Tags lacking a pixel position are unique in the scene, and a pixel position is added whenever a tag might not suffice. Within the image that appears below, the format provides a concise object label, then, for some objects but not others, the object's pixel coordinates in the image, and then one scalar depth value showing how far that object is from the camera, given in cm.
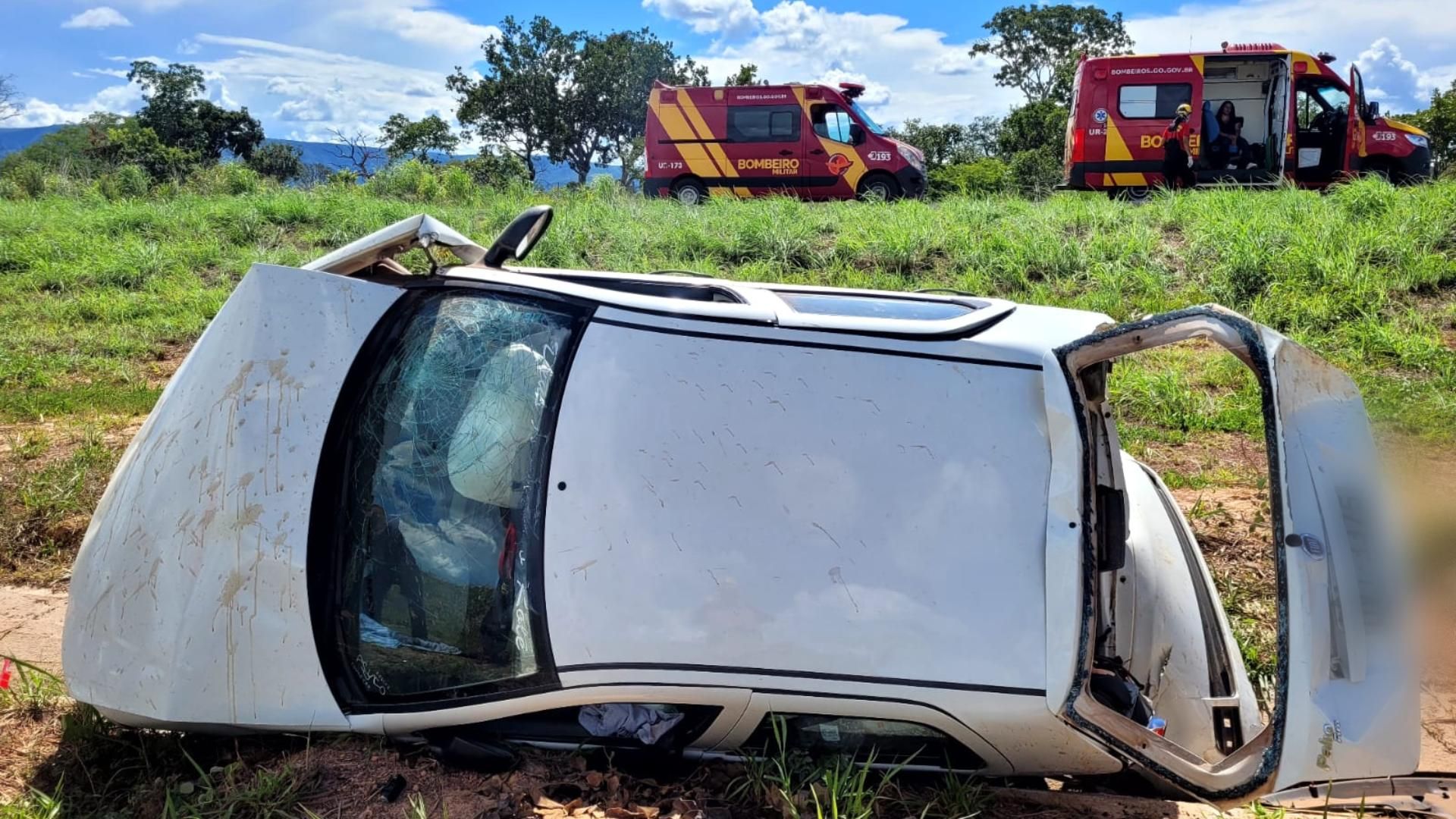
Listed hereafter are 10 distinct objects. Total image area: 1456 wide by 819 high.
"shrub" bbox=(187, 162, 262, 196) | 1797
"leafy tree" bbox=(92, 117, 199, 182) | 2928
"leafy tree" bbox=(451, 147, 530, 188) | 1850
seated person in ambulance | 1509
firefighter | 1445
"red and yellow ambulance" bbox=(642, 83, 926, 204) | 1744
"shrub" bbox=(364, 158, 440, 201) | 1625
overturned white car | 222
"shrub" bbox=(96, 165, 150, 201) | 1798
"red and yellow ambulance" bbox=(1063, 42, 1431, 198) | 1469
